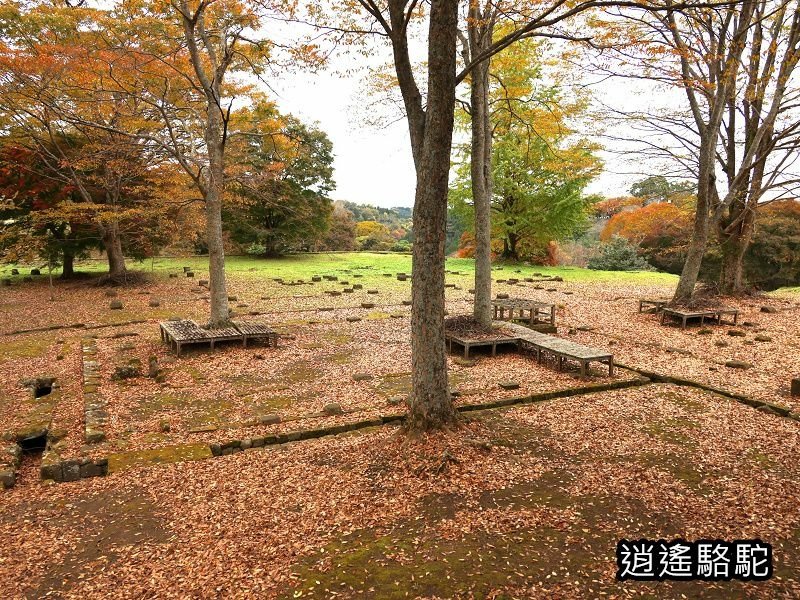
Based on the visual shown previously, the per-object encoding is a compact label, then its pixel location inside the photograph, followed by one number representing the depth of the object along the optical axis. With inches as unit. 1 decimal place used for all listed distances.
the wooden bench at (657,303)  562.3
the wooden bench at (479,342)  397.4
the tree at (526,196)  1040.8
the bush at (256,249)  1314.0
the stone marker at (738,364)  366.3
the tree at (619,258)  1179.3
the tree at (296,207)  1162.0
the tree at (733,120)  497.2
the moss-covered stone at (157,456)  235.1
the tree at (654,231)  973.8
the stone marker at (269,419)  275.4
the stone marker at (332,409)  286.0
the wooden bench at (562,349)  343.0
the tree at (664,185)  751.8
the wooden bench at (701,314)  498.0
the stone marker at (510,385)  325.1
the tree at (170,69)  409.1
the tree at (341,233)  1542.8
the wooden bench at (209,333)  418.3
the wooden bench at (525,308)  506.6
